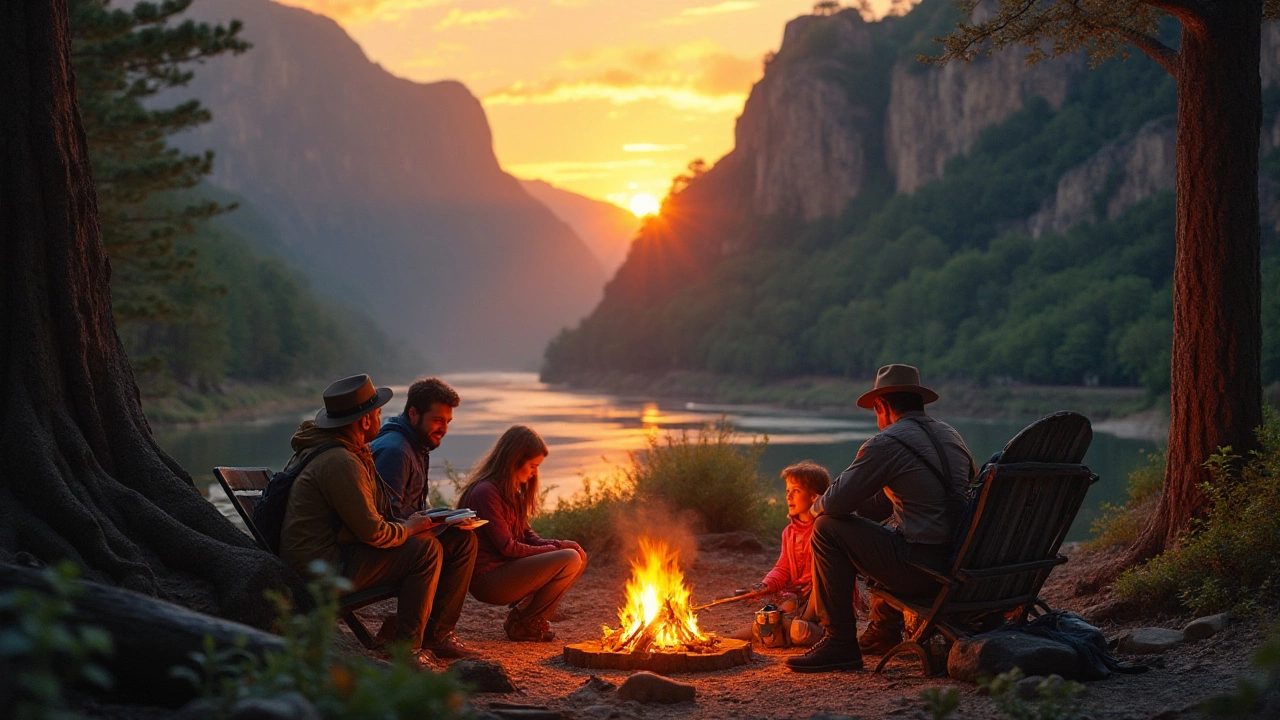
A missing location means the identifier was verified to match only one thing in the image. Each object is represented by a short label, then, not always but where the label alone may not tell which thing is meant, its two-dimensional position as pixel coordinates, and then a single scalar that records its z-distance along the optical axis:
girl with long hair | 6.04
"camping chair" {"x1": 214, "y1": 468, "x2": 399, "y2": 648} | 5.06
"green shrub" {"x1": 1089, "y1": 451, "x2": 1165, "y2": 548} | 8.88
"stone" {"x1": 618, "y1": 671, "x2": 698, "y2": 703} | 4.76
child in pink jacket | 6.31
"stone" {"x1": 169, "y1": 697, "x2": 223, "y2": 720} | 2.58
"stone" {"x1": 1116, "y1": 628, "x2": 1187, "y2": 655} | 5.46
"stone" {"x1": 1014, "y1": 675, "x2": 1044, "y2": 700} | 4.34
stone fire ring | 5.51
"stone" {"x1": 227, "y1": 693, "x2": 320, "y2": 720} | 2.42
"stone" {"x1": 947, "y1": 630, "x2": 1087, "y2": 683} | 4.67
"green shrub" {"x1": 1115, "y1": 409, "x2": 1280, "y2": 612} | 5.79
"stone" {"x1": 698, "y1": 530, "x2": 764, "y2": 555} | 10.34
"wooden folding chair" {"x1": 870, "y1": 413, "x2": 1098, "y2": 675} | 4.85
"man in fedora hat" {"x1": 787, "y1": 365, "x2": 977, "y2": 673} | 5.12
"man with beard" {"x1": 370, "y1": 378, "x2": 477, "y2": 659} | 5.59
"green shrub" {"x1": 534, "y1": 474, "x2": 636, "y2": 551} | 10.26
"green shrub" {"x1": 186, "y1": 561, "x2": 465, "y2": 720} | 2.42
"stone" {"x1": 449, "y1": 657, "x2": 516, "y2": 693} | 4.67
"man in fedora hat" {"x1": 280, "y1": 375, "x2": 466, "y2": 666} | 4.88
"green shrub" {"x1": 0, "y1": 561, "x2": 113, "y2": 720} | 1.98
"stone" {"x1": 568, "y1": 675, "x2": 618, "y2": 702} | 4.76
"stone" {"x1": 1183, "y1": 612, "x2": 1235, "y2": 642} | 5.51
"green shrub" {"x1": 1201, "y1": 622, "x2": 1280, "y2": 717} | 2.26
